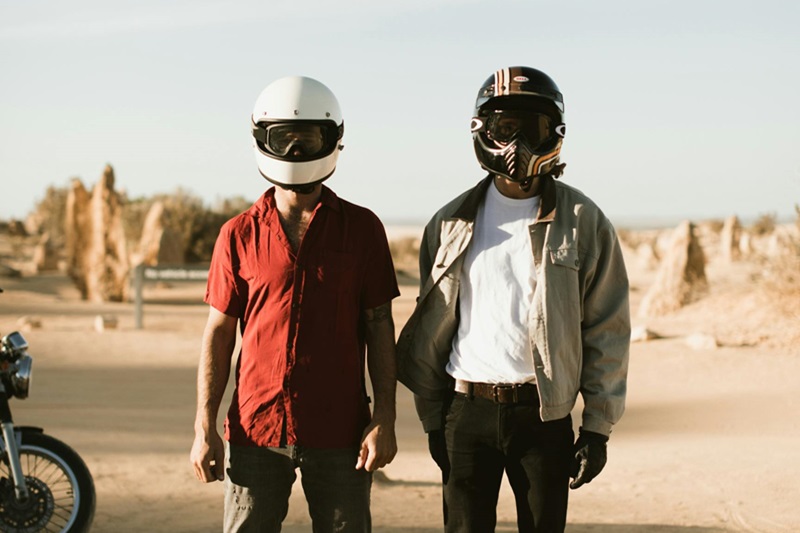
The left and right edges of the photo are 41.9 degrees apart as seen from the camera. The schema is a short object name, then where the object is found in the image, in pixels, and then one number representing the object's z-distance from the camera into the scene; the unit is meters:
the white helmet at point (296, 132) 3.56
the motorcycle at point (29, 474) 5.12
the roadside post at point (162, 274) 17.19
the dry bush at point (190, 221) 28.67
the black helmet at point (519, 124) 3.63
